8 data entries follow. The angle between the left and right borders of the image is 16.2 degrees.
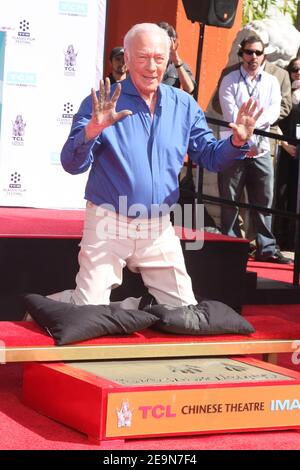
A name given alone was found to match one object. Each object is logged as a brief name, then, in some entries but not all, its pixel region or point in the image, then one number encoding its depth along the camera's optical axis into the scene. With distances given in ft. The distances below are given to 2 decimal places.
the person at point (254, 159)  27.94
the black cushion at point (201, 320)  16.40
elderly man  16.60
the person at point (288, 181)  32.40
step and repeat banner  27.07
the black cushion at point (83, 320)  15.47
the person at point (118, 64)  28.07
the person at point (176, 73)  26.94
